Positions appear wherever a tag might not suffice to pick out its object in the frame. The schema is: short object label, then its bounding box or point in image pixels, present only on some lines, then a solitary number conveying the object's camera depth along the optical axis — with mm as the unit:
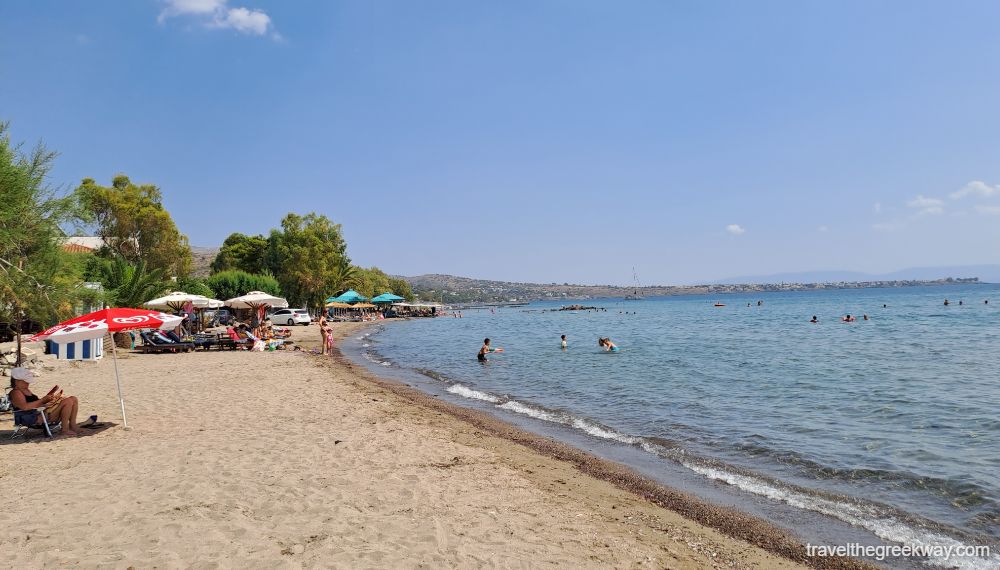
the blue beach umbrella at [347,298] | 53100
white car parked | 41969
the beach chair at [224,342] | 21750
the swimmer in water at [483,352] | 21286
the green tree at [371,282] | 73312
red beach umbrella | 7676
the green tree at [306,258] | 53812
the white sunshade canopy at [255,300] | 24391
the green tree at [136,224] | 32906
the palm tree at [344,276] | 58969
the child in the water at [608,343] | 24438
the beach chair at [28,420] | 7754
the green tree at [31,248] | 8625
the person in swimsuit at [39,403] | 7777
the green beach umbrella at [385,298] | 64294
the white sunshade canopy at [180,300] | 20477
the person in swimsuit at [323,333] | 22386
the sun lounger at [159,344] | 20406
